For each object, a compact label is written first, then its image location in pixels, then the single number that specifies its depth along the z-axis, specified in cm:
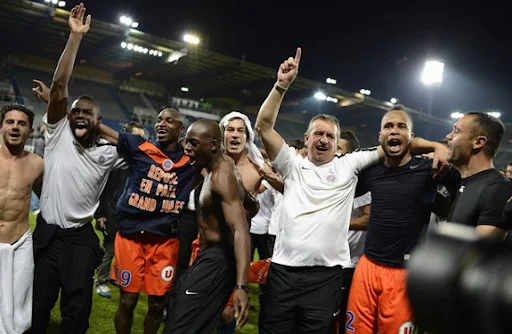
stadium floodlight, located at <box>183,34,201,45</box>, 2645
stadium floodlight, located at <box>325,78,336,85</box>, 2959
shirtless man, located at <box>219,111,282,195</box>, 410
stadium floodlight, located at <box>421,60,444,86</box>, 2180
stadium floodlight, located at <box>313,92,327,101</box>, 2614
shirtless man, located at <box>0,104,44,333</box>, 307
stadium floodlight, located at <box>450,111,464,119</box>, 3127
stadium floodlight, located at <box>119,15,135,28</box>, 2317
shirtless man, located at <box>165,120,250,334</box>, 258
